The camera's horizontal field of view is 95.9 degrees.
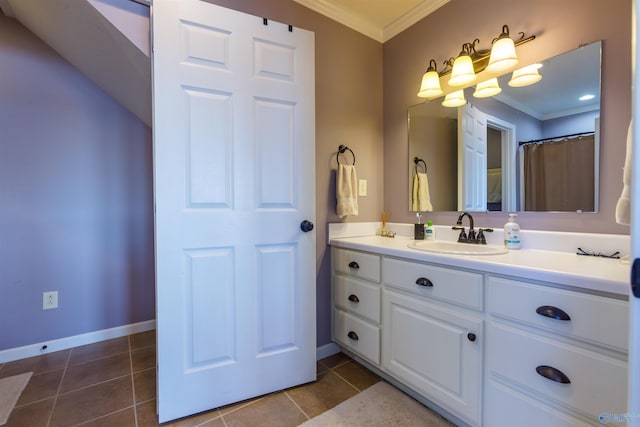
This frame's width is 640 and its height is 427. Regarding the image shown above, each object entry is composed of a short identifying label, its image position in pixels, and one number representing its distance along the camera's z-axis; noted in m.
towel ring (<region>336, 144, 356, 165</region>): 2.08
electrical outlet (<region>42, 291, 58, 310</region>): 2.08
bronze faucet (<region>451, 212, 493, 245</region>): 1.62
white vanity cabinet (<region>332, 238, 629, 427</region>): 0.89
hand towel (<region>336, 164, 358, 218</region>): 1.98
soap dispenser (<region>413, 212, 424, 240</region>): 1.92
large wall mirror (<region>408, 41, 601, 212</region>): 1.32
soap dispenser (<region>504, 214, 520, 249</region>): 1.46
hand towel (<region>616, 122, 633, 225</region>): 0.95
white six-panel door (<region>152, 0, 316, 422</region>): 1.38
